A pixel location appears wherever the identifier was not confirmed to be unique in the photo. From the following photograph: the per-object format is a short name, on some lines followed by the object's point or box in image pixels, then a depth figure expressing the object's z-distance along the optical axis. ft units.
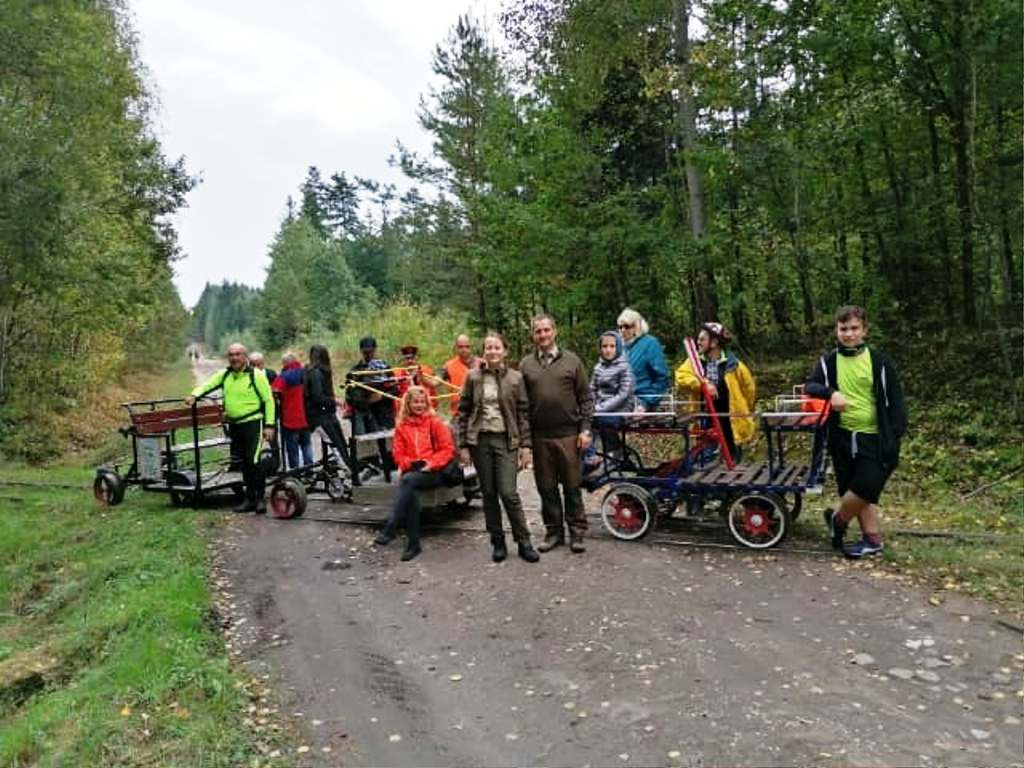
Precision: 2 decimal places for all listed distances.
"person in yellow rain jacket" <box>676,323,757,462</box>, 25.55
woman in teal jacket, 26.61
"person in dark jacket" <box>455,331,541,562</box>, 23.53
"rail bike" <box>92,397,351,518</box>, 33.78
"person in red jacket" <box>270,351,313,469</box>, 36.40
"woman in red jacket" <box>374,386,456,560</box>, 25.86
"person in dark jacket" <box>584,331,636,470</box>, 25.54
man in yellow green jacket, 31.12
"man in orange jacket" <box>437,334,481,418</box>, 32.61
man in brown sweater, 23.52
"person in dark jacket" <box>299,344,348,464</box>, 35.29
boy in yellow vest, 21.40
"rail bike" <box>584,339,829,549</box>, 23.17
